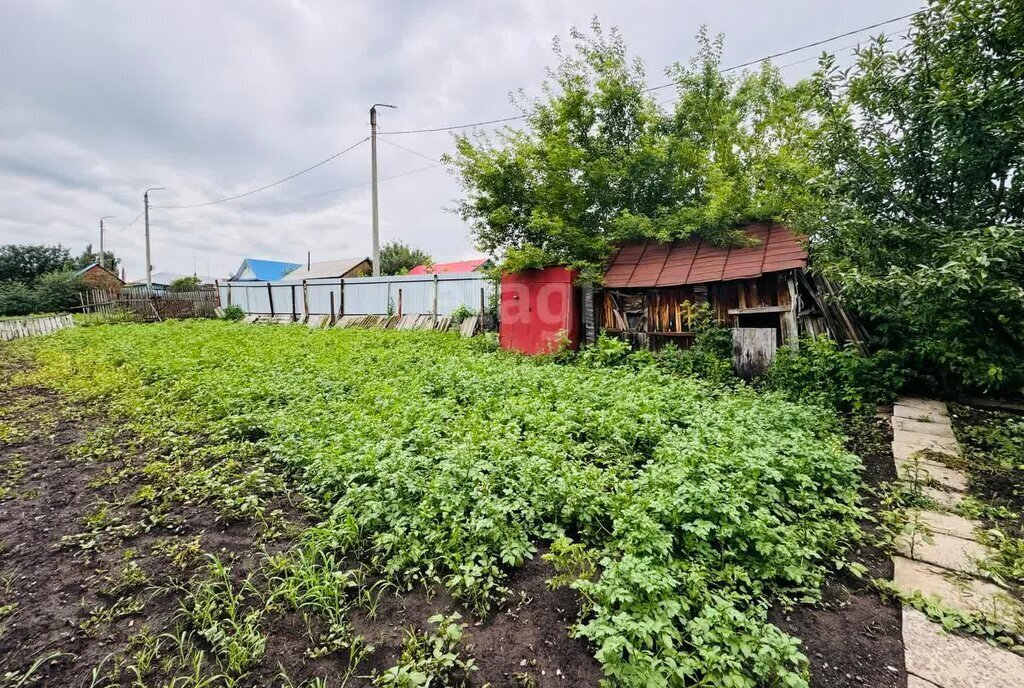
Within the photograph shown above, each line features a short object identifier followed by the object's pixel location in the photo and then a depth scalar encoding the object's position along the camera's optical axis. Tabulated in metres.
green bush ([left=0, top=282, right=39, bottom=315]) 20.23
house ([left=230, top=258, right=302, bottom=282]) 32.91
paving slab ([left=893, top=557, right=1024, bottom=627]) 2.04
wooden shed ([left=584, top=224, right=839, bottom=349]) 6.30
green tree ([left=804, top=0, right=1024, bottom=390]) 3.69
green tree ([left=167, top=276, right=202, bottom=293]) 24.09
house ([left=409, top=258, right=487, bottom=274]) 25.29
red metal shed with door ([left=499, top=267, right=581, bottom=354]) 8.13
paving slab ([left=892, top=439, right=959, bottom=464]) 3.68
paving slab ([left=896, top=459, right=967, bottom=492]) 3.24
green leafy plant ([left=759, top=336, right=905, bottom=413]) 5.09
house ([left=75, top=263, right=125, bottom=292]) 24.42
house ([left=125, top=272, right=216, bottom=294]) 28.16
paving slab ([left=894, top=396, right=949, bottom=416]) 4.71
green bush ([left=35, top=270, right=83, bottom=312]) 21.16
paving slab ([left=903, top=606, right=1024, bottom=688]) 1.72
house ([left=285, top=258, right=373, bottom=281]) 28.69
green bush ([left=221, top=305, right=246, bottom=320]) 18.76
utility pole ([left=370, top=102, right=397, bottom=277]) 16.30
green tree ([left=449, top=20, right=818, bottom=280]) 8.11
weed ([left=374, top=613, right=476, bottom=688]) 1.72
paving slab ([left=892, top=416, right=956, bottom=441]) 4.09
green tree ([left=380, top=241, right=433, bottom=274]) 33.00
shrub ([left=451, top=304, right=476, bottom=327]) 12.75
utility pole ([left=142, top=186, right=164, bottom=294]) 26.17
